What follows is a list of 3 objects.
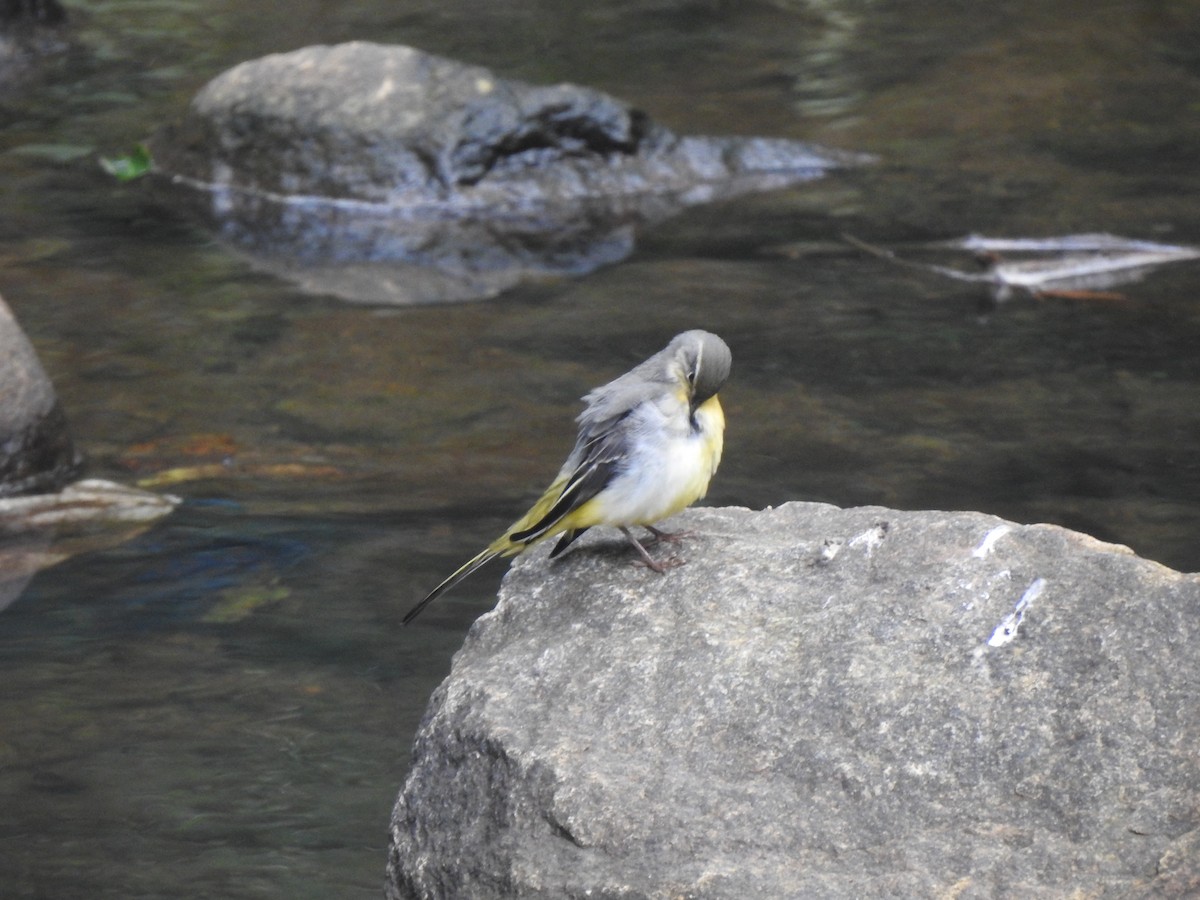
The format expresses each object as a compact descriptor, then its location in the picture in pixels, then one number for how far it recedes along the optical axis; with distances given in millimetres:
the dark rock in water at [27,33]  31062
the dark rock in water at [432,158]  23297
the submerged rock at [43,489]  14633
